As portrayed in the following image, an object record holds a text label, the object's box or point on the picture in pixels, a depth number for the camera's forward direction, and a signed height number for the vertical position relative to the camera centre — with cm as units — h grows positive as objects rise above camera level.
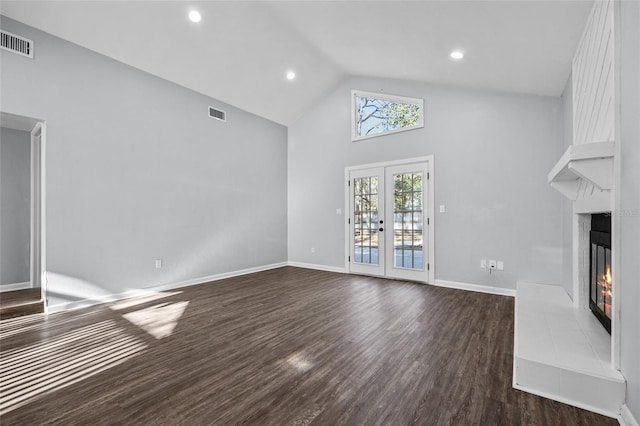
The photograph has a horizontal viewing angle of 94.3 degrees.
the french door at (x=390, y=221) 498 -17
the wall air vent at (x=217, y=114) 536 +181
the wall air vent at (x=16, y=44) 323 +188
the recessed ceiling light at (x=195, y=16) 374 +251
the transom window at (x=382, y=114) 516 +180
